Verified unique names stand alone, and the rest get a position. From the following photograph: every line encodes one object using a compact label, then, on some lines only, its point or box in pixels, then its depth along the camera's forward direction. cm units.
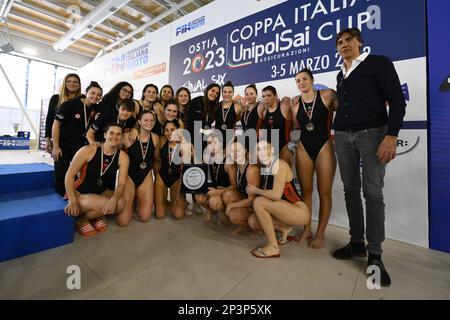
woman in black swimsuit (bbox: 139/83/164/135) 292
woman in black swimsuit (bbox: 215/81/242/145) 266
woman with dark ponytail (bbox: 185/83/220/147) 279
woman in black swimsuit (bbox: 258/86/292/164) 228
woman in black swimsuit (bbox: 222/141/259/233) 202
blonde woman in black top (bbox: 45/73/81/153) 248
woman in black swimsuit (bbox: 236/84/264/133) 247
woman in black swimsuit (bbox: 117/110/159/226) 234
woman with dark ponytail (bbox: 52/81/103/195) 235
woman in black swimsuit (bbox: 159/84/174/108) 318
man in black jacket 146
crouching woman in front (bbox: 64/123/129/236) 202
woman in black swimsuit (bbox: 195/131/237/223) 231
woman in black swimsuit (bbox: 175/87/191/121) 300
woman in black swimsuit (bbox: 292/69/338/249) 198
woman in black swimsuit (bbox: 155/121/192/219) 252
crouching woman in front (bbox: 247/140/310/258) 179
